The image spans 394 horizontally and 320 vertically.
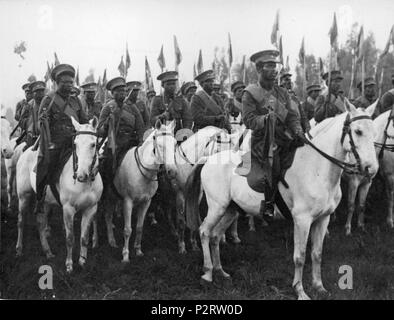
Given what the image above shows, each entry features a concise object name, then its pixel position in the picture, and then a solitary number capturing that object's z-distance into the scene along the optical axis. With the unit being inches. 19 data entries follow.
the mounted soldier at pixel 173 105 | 402.6
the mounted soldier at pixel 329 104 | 404.2
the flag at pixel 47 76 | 576.4
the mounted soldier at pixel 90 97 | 477.4
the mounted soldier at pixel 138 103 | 410.1
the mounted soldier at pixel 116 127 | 365.4
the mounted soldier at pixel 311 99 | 482.6
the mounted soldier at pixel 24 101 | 518.9
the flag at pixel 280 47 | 577.2
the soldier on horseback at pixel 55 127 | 324.5
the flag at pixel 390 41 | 491.2
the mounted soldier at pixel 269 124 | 269.7
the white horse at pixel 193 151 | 366.3
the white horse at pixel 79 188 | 296.0
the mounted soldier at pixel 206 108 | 406.3
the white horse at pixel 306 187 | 243.8
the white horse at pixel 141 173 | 331.3
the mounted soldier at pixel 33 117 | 380.2
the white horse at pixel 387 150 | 372.8
